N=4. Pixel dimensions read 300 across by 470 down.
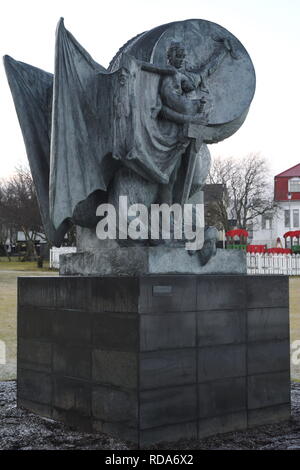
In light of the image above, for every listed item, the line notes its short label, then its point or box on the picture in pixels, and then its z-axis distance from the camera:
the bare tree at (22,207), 49.72
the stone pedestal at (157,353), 5.11
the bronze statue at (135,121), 5.78
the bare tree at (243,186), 57.22
